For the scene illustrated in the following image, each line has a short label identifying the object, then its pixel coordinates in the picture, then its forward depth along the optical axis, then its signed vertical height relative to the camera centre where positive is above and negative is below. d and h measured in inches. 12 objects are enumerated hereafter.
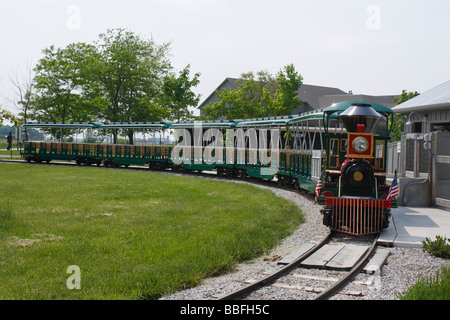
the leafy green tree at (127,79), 1562.5 +260.9
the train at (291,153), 373.4 -7.6
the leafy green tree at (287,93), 1445.6 +196.0
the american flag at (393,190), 370.6 -34.4
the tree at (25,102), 1541.1 +167.5
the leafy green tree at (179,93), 1336.1 +177.0
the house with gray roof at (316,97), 1685.5 +237.4
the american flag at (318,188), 387.5 -34.4
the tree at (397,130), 1066.8 +55.8
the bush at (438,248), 295.1 -67.6
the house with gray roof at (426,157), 503.2 -7.2
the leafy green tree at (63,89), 1483.8 +207.4
